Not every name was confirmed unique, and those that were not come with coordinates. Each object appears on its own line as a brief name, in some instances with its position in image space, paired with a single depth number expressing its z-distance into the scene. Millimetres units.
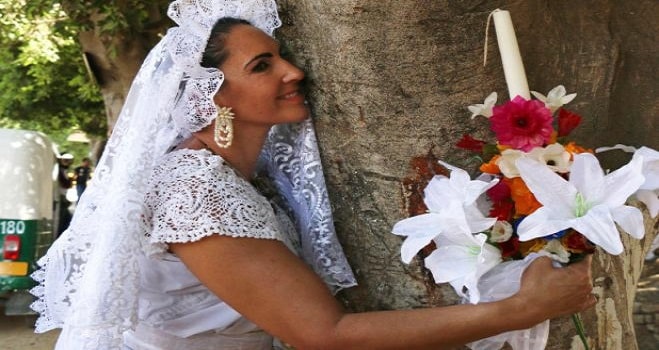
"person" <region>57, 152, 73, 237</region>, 10320
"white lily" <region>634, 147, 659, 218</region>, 1899
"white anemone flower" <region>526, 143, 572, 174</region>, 1884
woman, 2086
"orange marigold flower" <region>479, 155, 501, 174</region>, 1989
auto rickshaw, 8656
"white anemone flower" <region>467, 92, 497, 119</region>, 2049
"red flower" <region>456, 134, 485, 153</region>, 2104
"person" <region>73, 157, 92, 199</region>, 13289
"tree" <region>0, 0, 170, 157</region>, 7527
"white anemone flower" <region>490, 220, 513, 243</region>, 1937
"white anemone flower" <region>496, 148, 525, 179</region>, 1903
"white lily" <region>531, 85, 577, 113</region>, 2008
